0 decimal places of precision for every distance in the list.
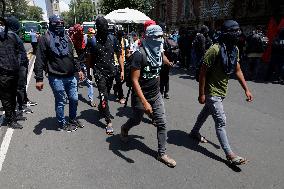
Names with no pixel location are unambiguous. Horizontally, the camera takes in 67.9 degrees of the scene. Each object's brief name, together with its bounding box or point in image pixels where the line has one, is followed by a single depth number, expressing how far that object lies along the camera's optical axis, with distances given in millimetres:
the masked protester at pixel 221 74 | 2679
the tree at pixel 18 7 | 45489
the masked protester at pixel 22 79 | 3867
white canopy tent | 10827
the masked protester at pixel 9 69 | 3550
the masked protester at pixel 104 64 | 3622
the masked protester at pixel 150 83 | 2612
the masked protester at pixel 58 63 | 3318
